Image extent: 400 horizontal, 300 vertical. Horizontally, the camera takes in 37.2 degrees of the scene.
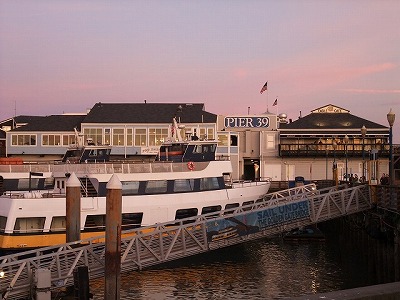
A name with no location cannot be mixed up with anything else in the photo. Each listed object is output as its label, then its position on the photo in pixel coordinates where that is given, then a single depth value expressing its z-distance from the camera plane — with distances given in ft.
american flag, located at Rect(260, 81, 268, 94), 223.36
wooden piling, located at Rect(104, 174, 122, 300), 62.49
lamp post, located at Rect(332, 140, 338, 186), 134.75
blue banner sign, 86.99
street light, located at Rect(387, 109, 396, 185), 81.05
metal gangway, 68.80
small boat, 129.29
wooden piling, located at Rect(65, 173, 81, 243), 79.51
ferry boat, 98.73
